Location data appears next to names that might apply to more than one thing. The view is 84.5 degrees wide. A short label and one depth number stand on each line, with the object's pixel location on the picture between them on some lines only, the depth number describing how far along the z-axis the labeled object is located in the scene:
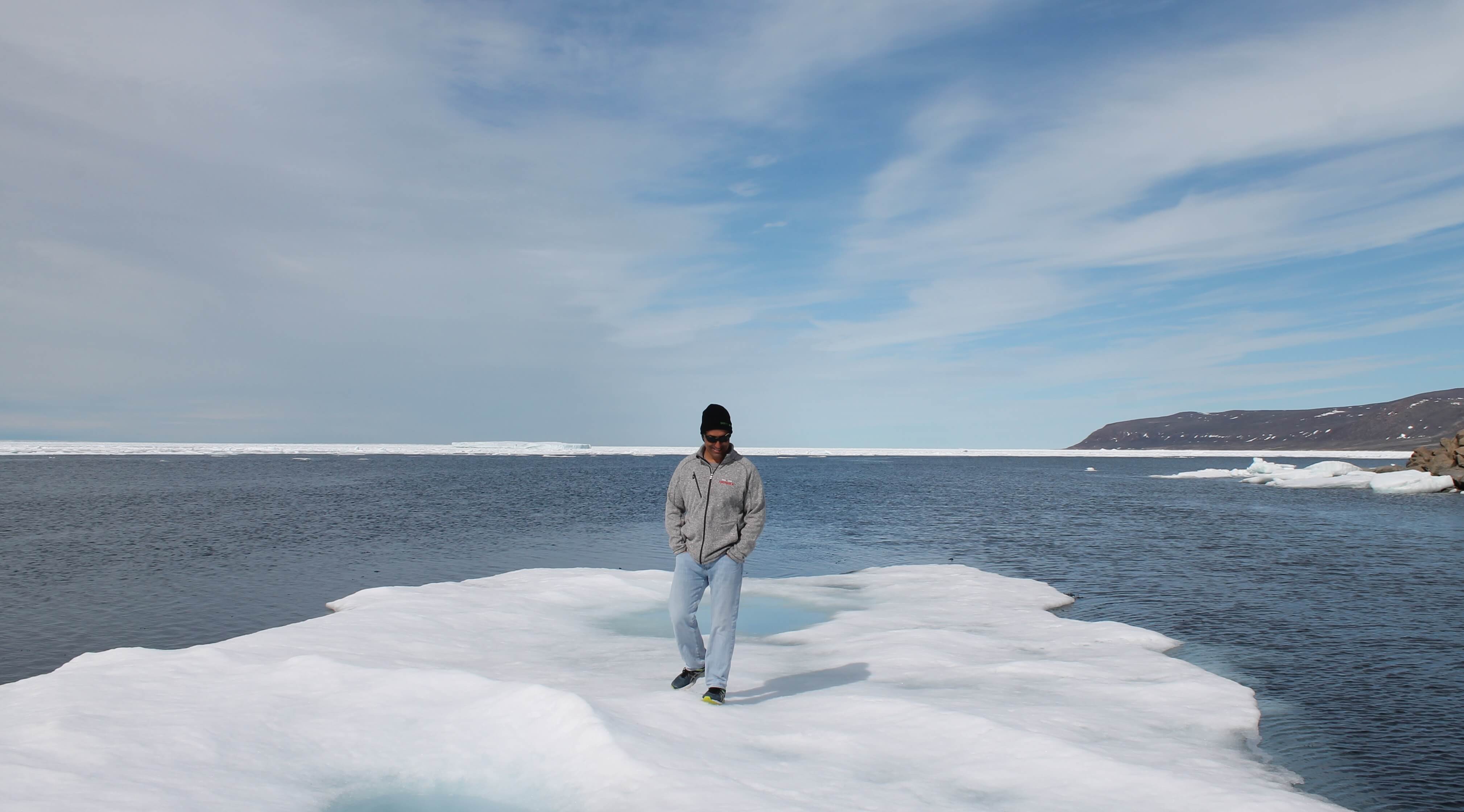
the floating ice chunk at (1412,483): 53.00
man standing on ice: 7.48
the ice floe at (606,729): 5.77
